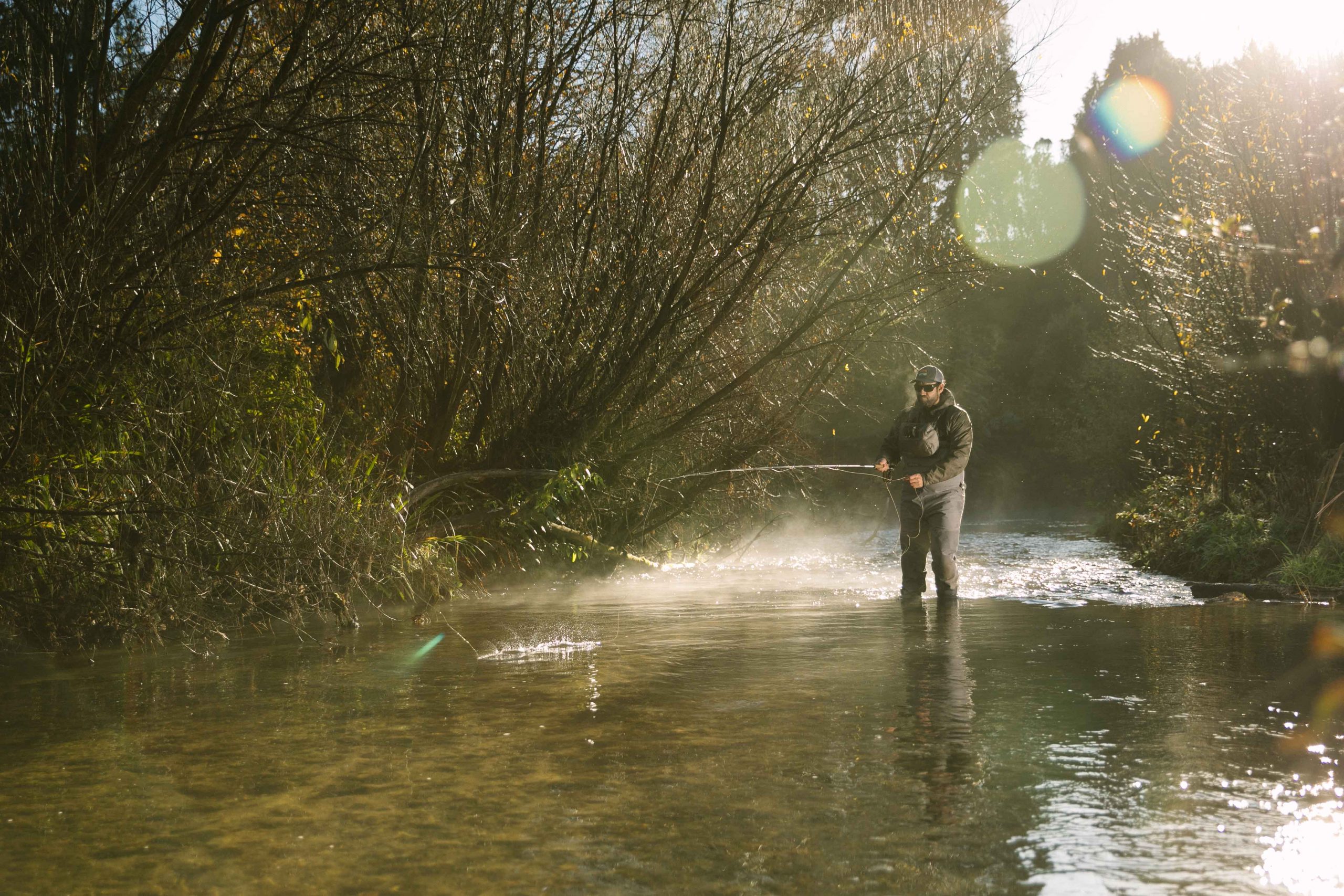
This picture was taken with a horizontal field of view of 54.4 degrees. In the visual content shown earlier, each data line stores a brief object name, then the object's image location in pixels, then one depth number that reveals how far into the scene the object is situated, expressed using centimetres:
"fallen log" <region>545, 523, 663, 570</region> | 1236
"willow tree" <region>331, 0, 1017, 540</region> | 984
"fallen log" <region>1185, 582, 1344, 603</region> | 1112
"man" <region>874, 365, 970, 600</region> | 1068
